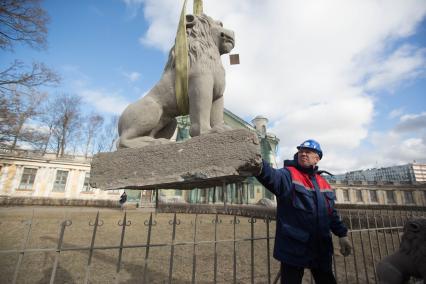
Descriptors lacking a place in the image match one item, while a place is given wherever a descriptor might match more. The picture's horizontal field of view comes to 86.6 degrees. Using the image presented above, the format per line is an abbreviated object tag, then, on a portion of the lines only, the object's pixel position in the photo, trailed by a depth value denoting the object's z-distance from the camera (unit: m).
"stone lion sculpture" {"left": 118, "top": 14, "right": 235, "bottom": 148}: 2.26
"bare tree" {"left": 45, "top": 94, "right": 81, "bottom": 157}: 25.59
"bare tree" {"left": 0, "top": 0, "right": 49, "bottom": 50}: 7.93
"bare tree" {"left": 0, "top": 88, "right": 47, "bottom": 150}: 9.77
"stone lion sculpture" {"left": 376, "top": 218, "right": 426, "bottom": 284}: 1.73
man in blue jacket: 1.75
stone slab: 1.74
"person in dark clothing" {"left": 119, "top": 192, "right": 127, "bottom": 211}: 18.00
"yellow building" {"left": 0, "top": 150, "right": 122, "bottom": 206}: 22.11
